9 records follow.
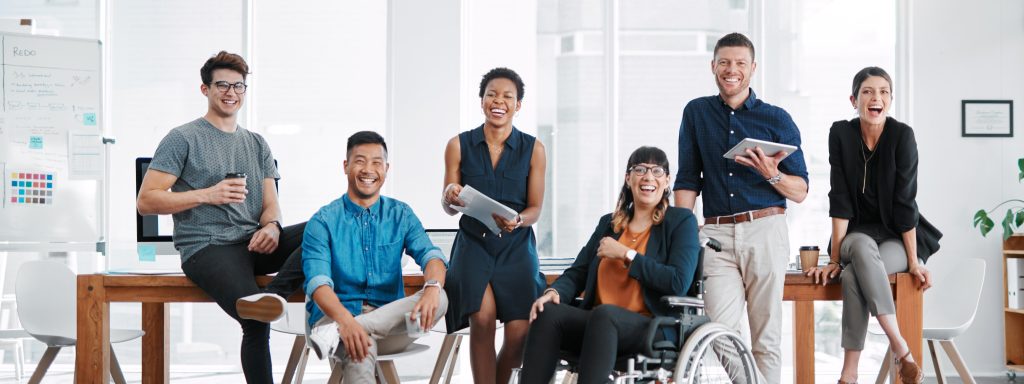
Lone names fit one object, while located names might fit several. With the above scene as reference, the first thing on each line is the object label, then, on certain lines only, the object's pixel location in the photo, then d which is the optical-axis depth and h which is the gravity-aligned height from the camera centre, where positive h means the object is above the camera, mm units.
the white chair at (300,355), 3062 -600
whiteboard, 5090 +290
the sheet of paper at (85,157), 5203 +200
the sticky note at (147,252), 3564 -226
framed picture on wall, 5539 +462
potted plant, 5234 -137
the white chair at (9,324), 5293 -781
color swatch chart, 5098 +25
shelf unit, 5418 -803
